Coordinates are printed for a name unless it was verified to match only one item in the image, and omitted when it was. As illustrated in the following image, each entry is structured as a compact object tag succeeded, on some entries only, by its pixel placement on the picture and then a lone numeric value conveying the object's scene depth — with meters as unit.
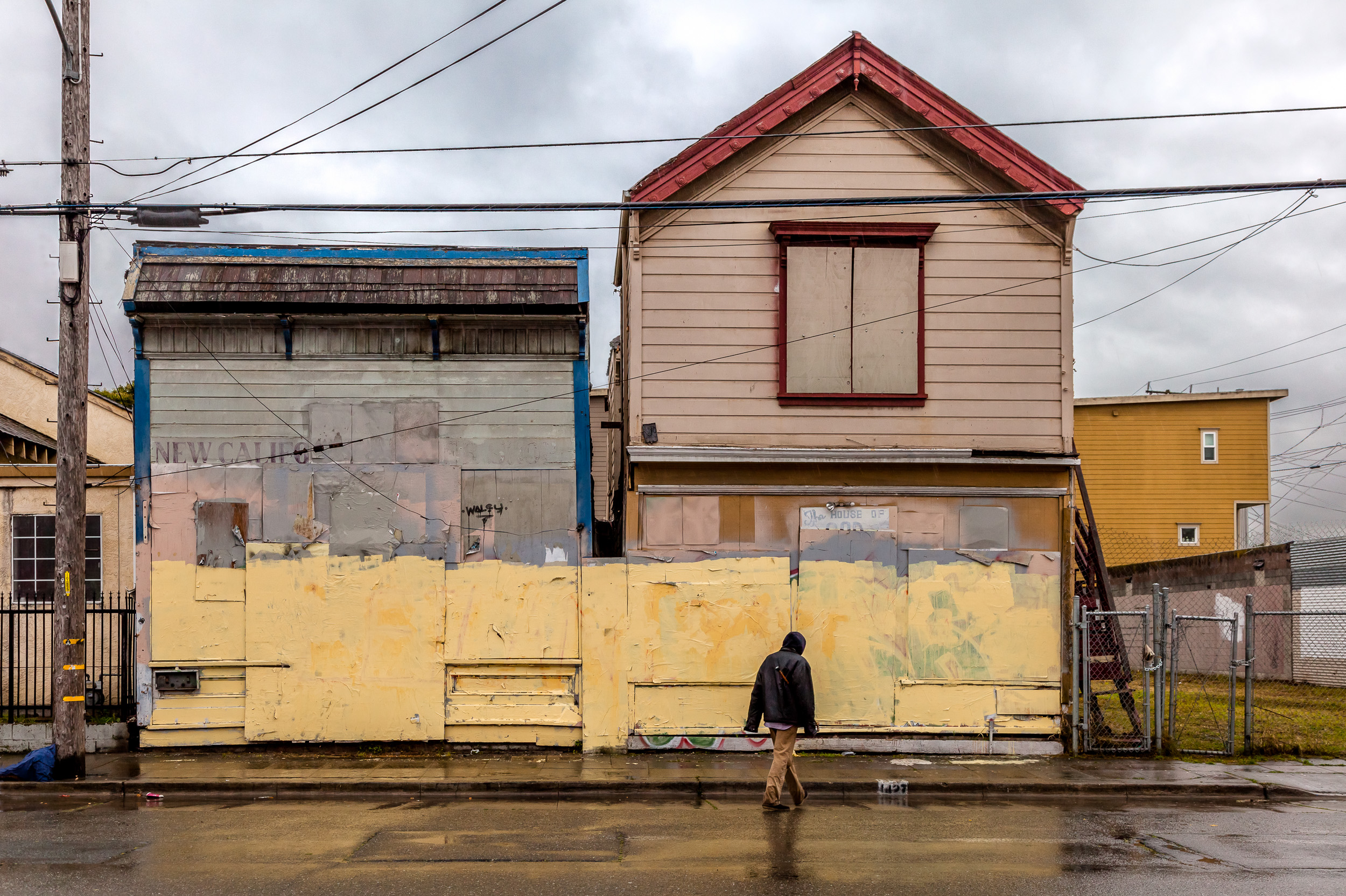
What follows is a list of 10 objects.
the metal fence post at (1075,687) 13.08
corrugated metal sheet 23.44
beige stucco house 14.54
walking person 10.11
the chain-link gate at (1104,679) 13.07
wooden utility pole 11.44
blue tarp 11.24
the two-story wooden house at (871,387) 13.22
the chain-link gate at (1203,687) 13.20
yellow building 34.78
